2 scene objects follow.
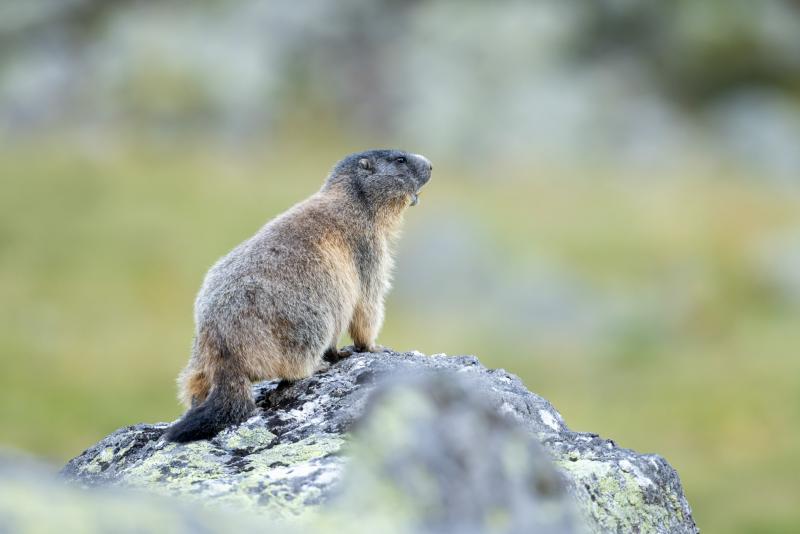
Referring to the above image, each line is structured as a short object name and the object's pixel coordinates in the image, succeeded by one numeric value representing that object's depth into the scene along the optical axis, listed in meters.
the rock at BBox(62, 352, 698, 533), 12.19
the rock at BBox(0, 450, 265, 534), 9.57
